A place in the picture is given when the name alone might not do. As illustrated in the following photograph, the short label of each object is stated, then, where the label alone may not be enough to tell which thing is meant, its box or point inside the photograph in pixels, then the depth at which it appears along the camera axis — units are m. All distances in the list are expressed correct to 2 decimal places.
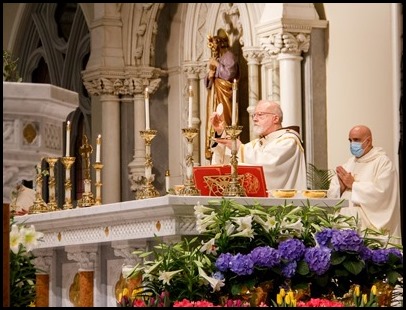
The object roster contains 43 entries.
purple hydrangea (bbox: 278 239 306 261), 11.92
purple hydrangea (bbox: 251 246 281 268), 11.75
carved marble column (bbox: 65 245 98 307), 15.74
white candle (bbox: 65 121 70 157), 17.54
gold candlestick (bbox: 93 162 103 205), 17.50
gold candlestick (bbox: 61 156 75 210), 17.76
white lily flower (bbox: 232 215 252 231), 12.21
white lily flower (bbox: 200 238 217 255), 12.22
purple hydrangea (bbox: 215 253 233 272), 11.84
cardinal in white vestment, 16.76
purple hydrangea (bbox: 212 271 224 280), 11.90
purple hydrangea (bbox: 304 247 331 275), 11.93
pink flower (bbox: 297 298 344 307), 10.78
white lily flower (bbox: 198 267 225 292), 11.64
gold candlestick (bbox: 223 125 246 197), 13.81
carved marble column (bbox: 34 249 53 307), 16.55
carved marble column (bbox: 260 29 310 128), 23.21
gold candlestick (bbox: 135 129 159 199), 14.91
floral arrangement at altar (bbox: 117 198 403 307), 11.83
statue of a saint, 24.68
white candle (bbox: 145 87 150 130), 14.91
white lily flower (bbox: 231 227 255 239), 12.17
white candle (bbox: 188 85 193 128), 14.39
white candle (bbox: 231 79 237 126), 14.36
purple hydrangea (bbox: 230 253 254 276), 11.72
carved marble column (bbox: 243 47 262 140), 24.27
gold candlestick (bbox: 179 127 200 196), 13.98
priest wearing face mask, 19.19
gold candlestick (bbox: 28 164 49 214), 18.04
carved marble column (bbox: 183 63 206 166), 26.97
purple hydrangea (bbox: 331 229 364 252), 12.11
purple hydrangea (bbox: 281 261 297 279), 11.83
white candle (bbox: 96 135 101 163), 17.21
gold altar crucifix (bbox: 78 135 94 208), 17.50
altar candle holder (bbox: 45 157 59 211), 17.95
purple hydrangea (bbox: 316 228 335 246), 12.23
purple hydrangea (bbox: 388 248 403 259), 12.56
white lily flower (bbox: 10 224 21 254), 10.55
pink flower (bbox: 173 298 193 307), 10.71
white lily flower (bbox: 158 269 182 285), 11.92
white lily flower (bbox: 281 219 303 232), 12.47
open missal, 14.32
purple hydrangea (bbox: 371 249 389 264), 12.39
